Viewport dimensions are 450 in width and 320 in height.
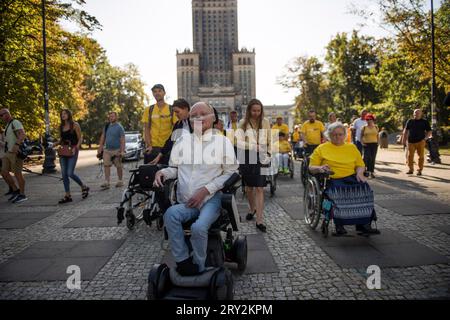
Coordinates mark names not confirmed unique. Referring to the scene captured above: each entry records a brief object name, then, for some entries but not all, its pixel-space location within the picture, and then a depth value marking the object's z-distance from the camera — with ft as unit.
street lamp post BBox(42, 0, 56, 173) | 50.32
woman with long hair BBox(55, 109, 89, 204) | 25.86
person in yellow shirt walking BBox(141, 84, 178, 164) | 21.89
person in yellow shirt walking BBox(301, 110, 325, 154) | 31.86
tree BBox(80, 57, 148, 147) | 157.99
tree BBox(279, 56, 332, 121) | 145.28
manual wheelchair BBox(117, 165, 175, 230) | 17.37
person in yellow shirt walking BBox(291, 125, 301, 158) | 56.70
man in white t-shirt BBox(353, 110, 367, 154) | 37.81
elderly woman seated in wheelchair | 15.18
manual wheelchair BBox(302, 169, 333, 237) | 16.07
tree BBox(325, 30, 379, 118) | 130.82
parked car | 70.02
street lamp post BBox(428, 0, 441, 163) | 48.08
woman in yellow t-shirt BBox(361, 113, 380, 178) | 35.17
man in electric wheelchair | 10.06
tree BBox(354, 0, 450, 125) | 55.47
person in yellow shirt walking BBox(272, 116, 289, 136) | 33.71
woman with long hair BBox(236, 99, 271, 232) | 17.93
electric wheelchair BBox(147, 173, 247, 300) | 9.27
